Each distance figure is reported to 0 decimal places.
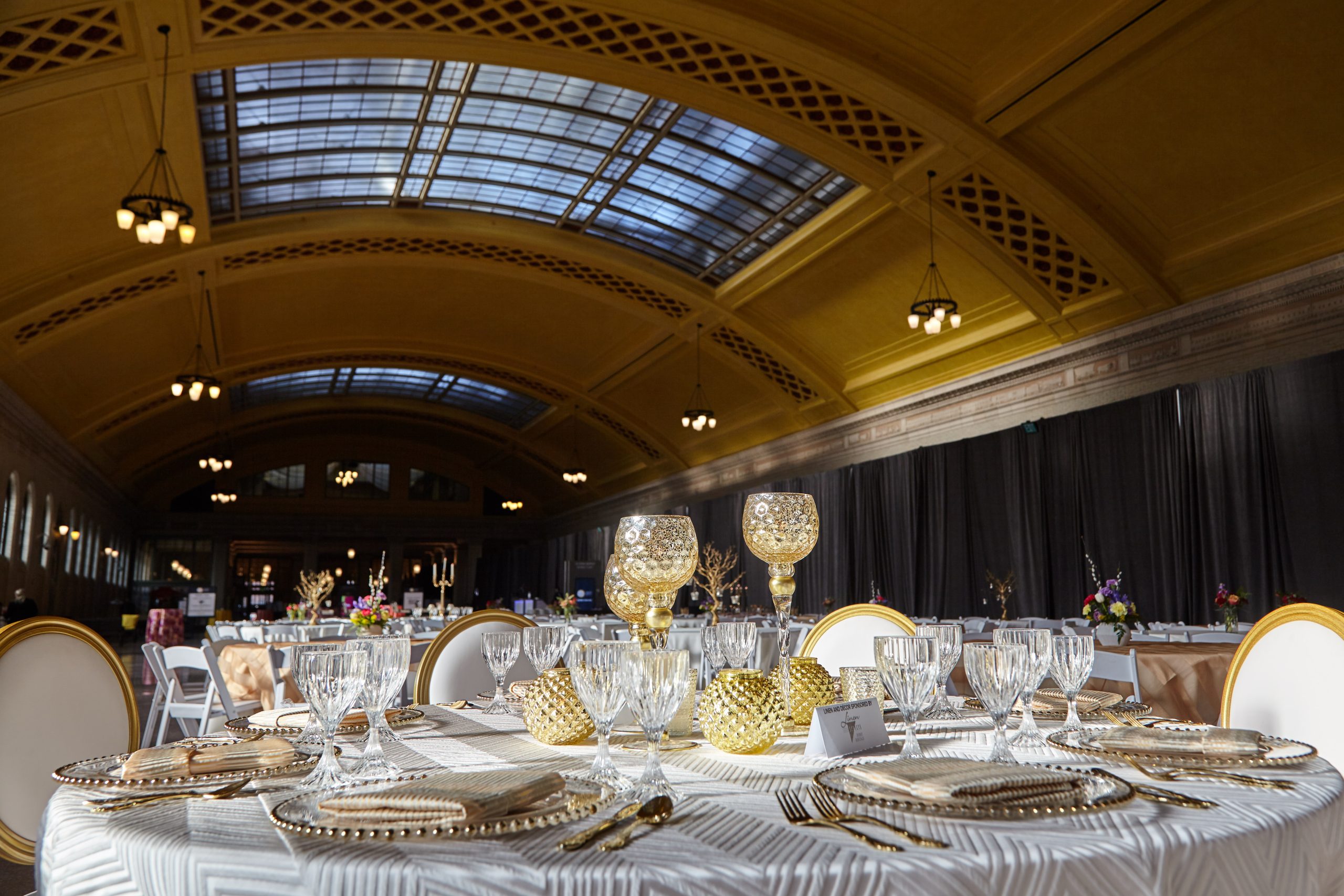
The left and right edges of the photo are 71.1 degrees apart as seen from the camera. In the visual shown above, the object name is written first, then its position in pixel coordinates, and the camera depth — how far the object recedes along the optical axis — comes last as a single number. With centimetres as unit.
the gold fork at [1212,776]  120
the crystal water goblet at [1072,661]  156
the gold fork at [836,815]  94
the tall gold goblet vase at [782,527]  187
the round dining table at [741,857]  87
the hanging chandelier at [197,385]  1202
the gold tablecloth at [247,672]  671
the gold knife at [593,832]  95
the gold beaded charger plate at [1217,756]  131
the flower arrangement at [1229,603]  594
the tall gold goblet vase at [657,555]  162
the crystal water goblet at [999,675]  140
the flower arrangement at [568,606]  1175
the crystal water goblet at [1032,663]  149
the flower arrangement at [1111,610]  587
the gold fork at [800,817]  93
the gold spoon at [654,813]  105
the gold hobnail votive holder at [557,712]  162
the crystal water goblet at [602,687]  122
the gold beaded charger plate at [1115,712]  188
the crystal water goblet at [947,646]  150
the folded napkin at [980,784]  106
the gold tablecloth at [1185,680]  486
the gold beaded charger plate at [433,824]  97
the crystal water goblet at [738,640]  184
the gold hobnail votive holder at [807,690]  179
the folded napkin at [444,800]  99
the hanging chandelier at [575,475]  1838
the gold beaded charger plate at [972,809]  103
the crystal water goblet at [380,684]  138
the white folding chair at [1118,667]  397
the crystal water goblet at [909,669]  140
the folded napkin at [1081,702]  192
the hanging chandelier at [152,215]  721
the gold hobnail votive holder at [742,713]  147
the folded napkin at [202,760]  130
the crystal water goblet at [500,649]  195
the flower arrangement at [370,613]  716
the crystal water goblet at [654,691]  118
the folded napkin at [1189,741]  136
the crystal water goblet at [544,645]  189
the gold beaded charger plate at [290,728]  180
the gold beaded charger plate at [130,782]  126
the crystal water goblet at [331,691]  129
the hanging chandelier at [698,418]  1355
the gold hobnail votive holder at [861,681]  169
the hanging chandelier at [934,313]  907
